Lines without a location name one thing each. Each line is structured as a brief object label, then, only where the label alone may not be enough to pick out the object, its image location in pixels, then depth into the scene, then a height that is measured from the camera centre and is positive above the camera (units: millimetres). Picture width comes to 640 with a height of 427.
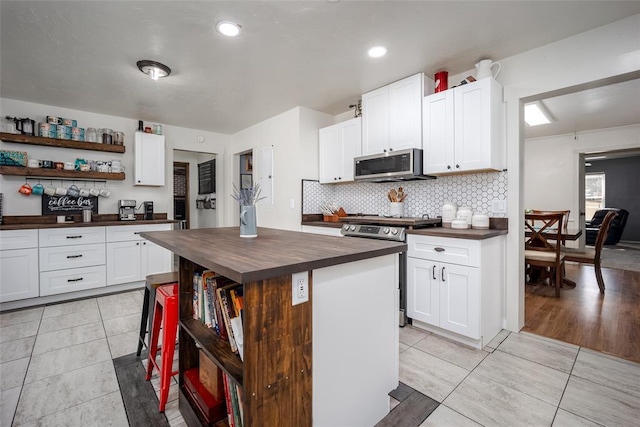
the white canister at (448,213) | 2850 -19
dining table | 3557 -308
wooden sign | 3705 +105
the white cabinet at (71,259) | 3314 -575
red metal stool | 1552 -692
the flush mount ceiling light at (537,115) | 4039 +1499
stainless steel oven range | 2658 -183
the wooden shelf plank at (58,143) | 3375 +886
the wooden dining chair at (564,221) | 4167 -160
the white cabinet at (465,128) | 2430 +748
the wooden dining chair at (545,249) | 3375 -498
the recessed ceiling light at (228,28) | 2068 +1363
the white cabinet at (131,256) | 3727 -606
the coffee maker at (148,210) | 4270 +27
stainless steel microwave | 2846 +484
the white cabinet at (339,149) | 3552 +811
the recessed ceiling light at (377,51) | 2404 +1377
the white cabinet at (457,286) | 2240 -633
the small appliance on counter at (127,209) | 4062 +41
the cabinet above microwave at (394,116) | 2896 +1034
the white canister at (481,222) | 2617 -101
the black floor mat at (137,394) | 1531 -1109
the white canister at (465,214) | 2723 -29
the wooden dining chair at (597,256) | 3574 -577
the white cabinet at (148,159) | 4148 +784
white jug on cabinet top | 2533 +1280
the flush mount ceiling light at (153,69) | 2584 +1334
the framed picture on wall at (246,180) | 5378 +600
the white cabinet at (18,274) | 3078 -687
